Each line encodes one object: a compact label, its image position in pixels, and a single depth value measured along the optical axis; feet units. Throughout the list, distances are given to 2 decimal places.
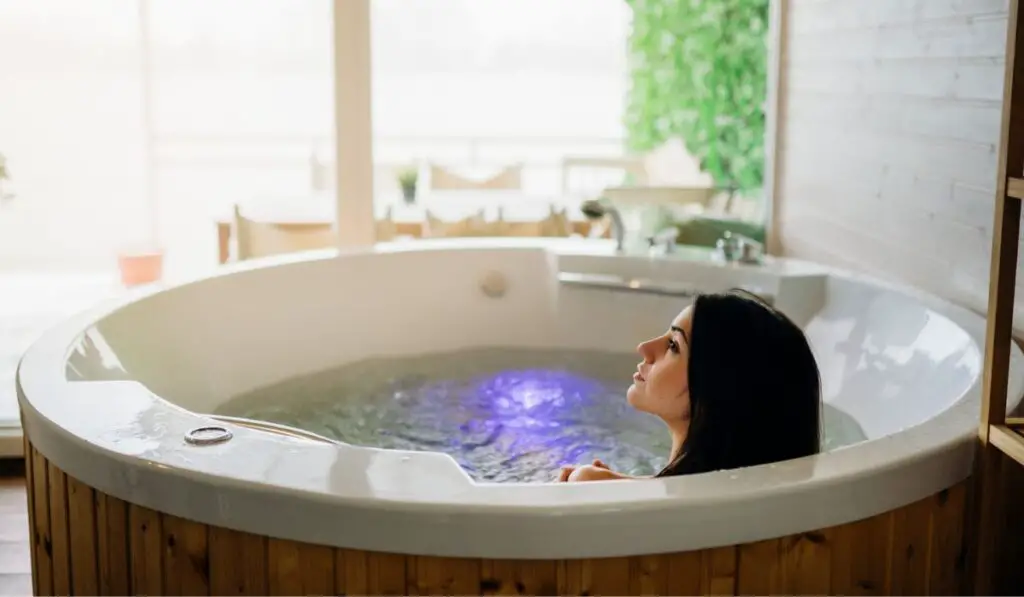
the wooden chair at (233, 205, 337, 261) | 11.66
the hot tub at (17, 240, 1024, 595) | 4.34
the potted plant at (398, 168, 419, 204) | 12.56
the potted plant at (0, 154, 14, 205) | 10.93
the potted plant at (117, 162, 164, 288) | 12.60
